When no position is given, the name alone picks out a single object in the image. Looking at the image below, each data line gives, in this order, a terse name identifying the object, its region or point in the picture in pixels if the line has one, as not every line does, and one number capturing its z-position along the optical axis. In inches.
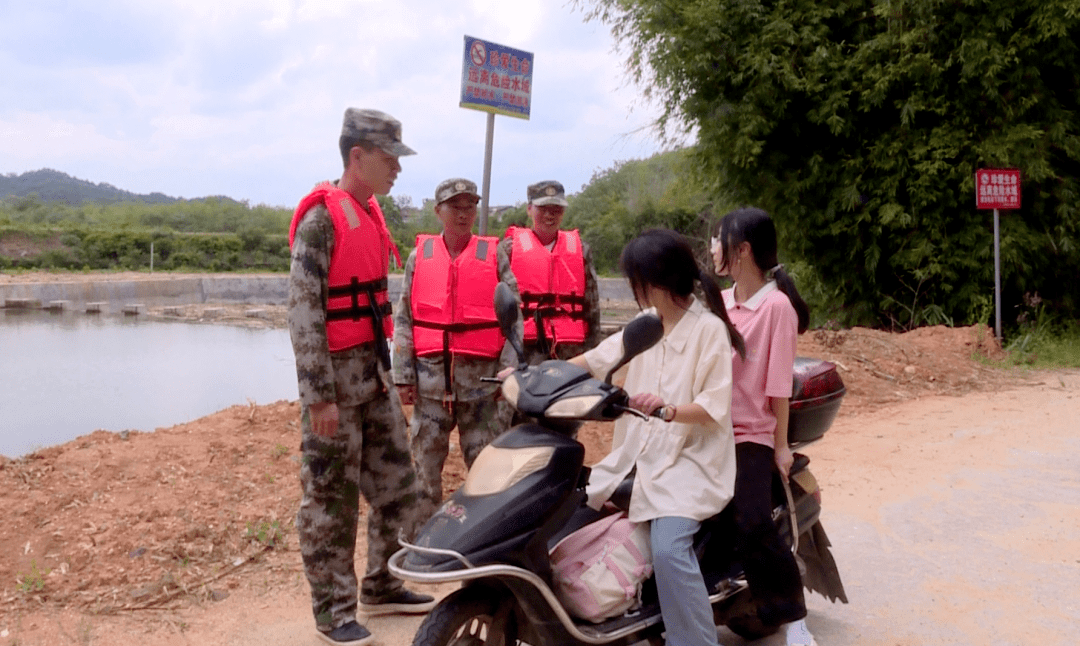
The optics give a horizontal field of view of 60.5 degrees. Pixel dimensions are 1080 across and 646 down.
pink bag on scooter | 108.9
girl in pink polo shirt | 123.3
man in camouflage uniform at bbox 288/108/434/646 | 136.1
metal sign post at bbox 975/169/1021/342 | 496.1
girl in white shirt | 110.7
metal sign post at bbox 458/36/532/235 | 257.1
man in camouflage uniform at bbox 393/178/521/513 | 178.4
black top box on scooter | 136.0
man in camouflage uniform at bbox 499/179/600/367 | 209.8
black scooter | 97.3
